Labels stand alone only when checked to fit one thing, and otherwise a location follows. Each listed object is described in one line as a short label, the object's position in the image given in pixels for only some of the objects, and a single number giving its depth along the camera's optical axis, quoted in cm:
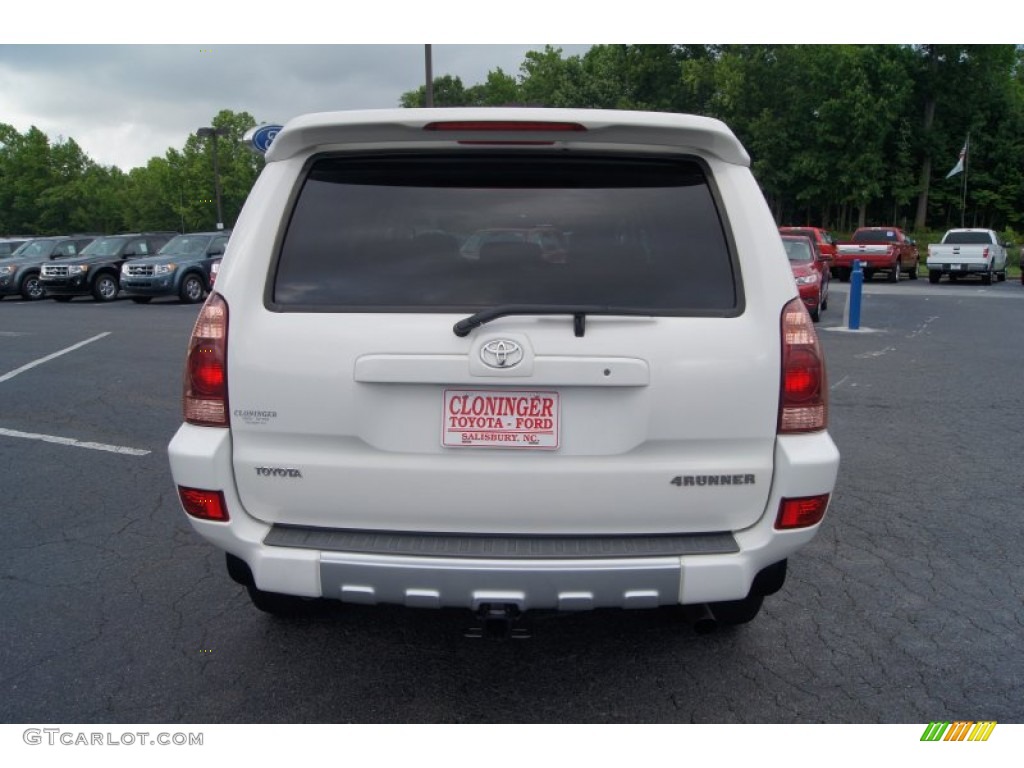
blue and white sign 1266
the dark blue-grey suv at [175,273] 2050
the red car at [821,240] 2377
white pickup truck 2661
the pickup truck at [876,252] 2761
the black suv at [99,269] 2206
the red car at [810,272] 1494
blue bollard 1414
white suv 260
